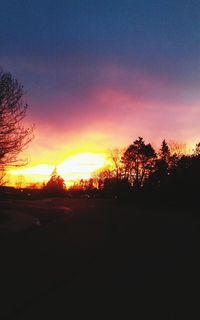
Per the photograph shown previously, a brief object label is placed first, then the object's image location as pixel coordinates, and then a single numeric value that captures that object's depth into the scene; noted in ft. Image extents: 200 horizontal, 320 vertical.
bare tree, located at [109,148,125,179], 180.93
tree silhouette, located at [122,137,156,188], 163.85
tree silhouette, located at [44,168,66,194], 266.47
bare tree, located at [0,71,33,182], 46.05
